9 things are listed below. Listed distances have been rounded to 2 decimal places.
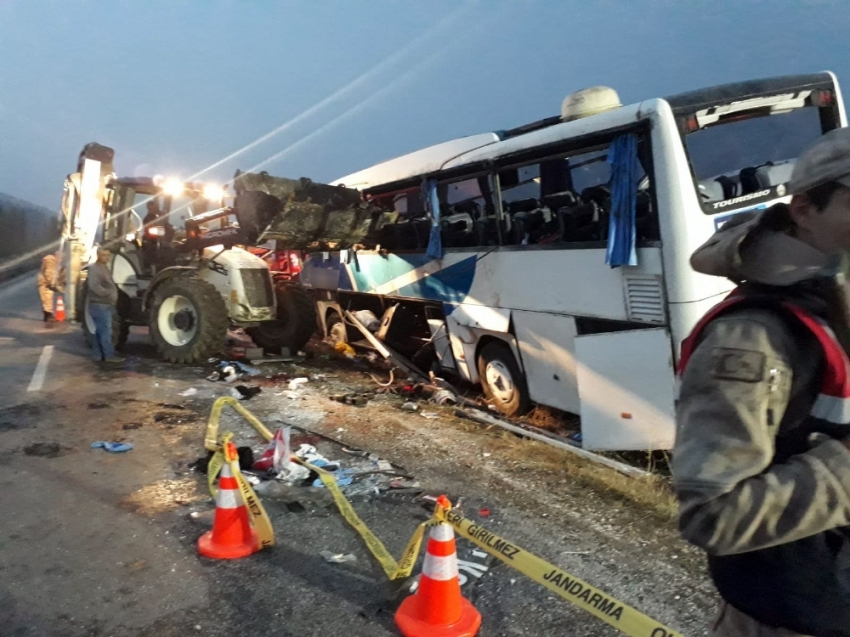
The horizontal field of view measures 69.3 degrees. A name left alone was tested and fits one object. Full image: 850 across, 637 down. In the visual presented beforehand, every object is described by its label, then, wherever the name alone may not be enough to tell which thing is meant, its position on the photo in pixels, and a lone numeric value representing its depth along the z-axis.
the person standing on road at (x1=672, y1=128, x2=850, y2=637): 1.16
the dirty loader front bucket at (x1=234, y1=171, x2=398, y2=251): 7.16
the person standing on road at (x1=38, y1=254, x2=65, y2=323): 12.60
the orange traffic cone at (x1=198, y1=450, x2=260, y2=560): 3.59
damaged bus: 4.86
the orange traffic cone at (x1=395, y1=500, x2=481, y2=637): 2.82
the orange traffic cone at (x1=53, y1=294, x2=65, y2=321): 10.53
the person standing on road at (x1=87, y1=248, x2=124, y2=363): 8.73
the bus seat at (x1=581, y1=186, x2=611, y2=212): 5.69
